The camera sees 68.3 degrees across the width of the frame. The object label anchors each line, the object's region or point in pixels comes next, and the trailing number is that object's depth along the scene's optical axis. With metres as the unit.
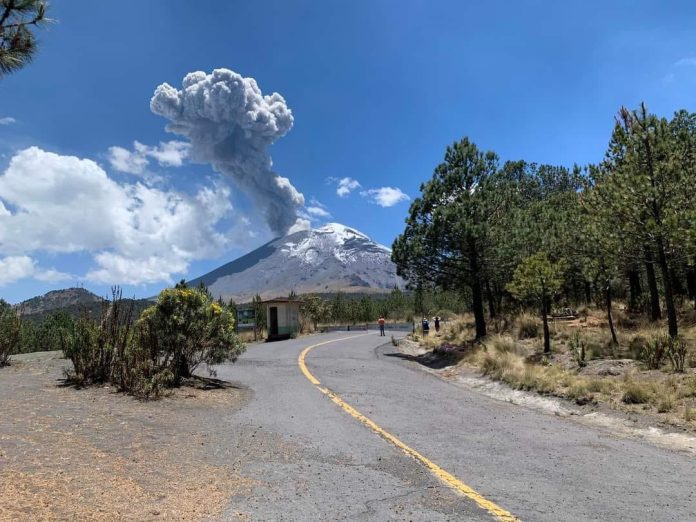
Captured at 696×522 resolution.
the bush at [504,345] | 18.00
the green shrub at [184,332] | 11.24
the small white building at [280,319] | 39.34
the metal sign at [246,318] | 41.44
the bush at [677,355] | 11.36
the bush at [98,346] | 10.27
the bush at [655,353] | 12.10
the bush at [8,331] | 13.97
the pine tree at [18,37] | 6.10
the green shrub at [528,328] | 22.46
